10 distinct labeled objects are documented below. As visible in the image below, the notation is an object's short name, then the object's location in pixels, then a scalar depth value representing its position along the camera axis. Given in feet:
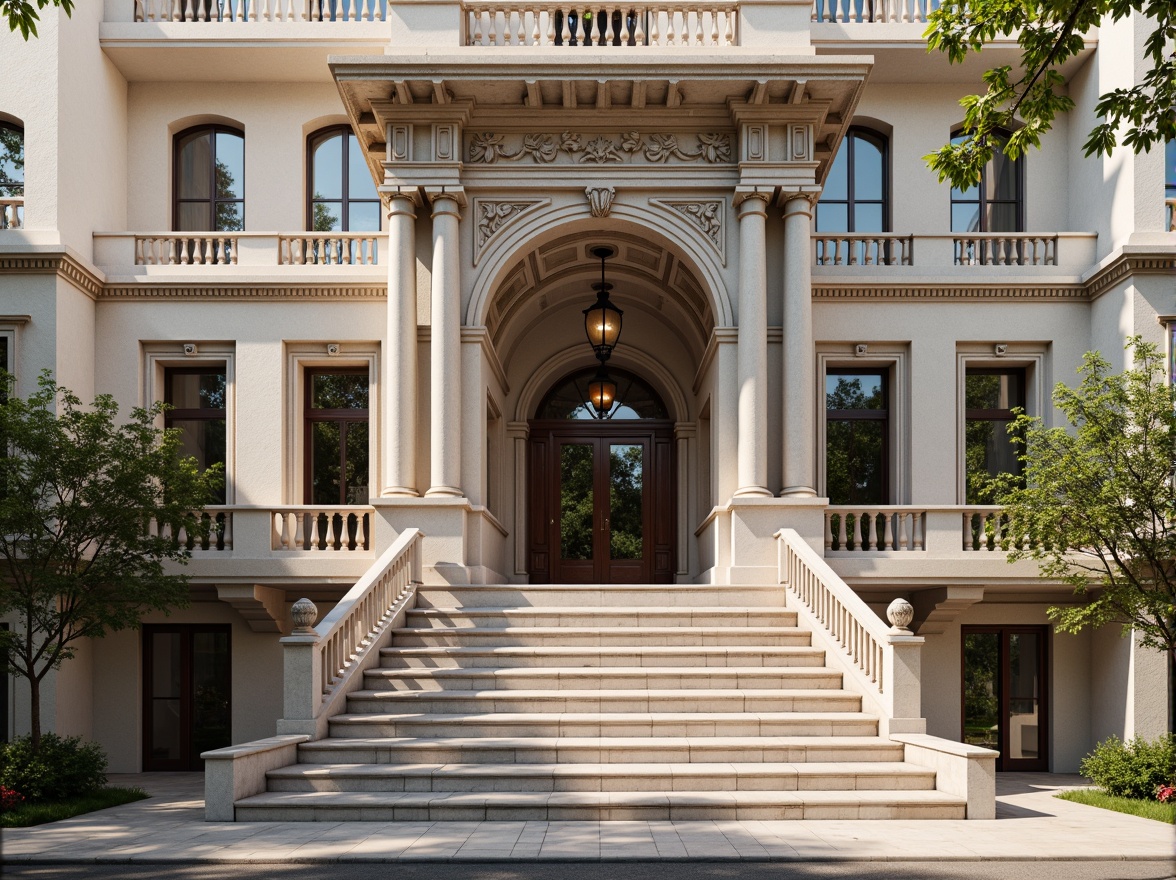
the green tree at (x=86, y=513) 43.37
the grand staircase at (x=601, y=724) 33.71
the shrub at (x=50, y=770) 39.60
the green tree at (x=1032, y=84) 31.19
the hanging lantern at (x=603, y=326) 55.47
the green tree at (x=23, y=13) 29.73
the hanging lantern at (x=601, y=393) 60.44
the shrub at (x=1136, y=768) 41.45
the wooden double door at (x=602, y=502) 69.36
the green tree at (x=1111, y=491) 42.73
